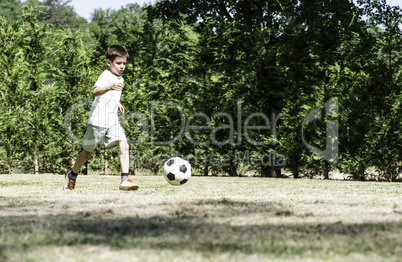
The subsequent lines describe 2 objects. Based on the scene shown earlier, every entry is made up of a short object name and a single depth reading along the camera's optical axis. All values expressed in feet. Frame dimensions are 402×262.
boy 37.86
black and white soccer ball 42.39
